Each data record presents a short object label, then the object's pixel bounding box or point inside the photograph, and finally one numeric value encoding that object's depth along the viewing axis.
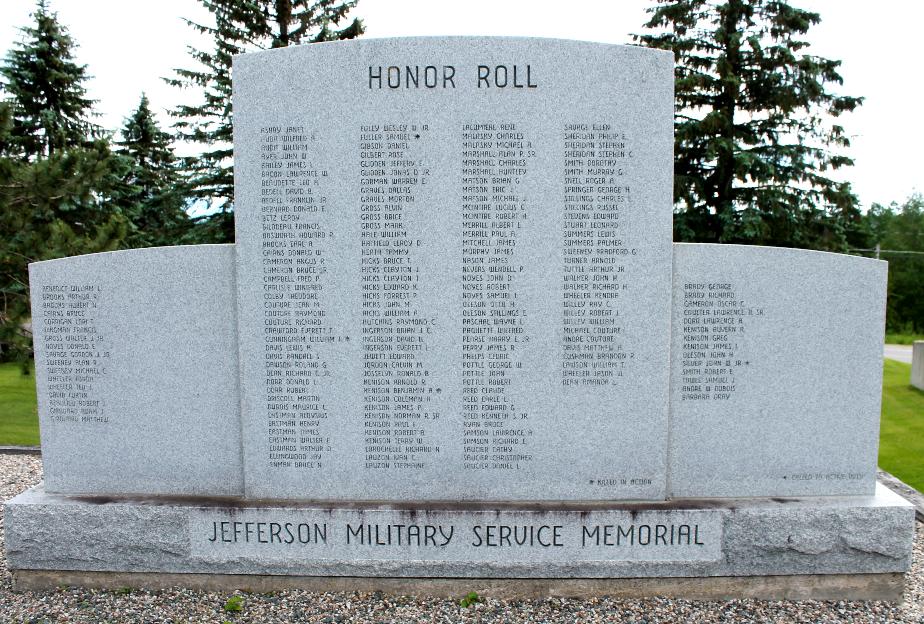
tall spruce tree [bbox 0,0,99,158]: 20.45
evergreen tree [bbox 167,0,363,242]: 16.50
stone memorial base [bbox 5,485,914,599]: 4.38
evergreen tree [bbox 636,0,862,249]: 16.09
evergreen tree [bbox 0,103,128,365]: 8.16
